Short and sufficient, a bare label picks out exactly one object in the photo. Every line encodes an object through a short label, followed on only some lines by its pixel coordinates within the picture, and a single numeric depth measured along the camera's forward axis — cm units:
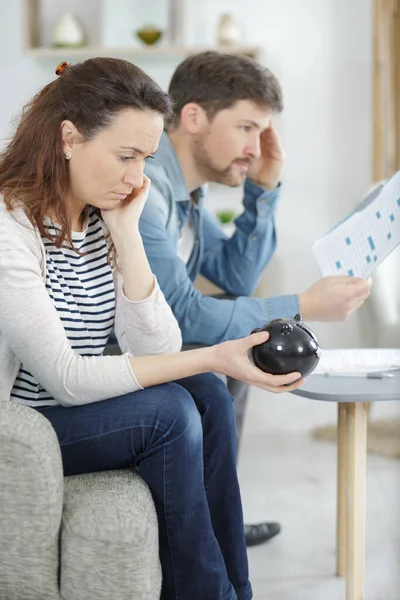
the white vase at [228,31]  528
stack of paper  287
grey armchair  227
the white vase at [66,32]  528
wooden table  272
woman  246
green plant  513
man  301
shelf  522
